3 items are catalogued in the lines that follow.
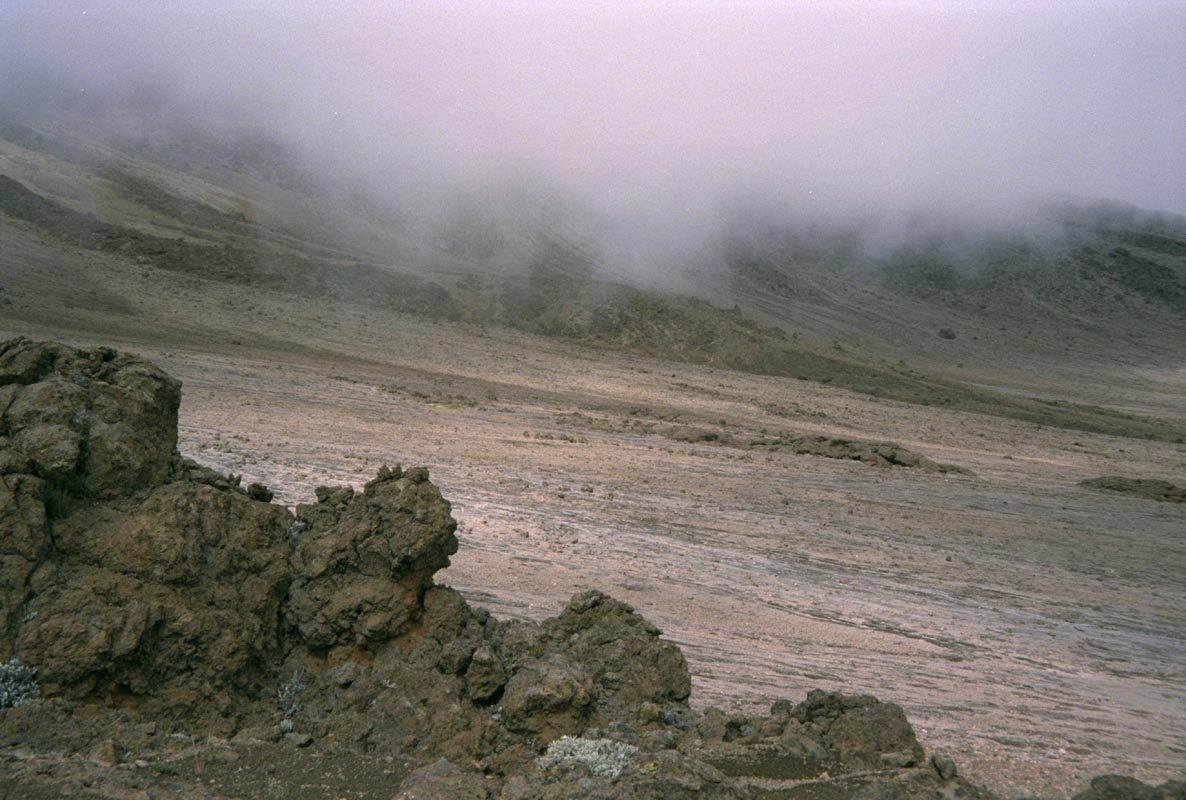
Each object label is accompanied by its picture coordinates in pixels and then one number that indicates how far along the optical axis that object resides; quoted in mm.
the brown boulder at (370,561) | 5855
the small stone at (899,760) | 5422
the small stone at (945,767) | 5301
